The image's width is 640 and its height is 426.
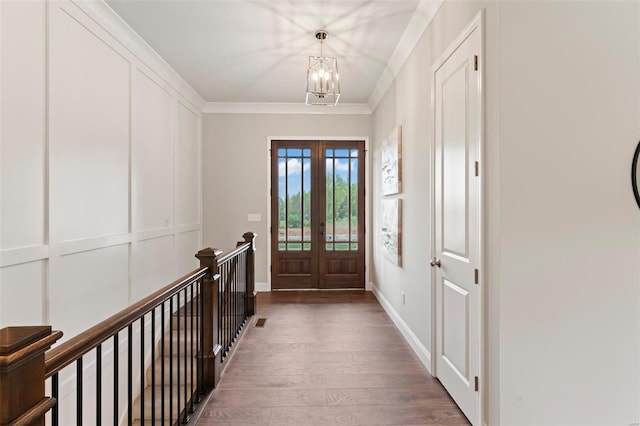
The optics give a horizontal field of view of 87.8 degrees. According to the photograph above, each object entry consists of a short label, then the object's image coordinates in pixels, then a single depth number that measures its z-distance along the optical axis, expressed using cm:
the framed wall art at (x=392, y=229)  359
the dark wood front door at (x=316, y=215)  543
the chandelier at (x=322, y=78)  315
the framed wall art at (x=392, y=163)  359
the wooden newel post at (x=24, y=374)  82
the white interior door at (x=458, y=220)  191
